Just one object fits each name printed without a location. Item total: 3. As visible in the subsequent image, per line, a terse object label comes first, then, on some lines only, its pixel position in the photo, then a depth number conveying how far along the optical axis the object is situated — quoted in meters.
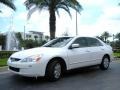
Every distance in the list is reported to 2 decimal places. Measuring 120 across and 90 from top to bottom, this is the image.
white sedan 3.59
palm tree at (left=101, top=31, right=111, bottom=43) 35.00
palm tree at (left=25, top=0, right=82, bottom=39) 10.02
